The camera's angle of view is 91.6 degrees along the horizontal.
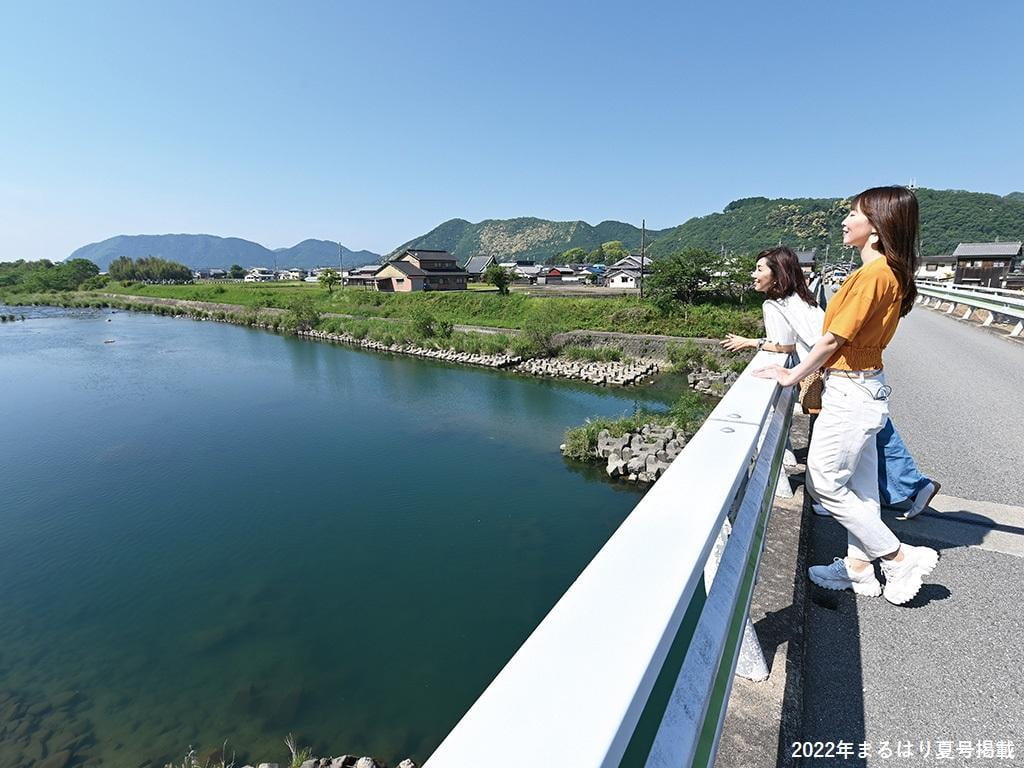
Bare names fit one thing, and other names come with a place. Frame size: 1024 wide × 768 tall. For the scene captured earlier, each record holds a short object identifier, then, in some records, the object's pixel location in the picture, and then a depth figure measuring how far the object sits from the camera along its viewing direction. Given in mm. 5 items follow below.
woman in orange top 1611
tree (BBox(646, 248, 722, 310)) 21859
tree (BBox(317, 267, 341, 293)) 40469
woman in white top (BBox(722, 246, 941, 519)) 2172
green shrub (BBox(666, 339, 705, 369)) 16859
